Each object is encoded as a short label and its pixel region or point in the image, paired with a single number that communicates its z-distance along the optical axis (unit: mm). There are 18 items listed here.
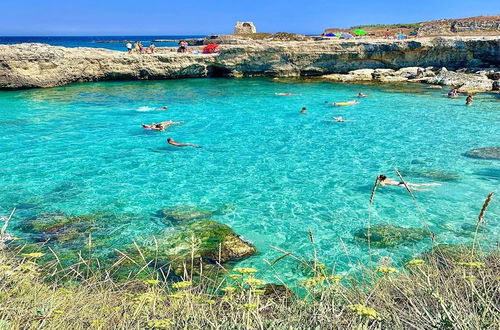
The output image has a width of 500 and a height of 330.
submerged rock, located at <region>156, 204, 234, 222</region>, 7934
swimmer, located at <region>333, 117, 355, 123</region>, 17078
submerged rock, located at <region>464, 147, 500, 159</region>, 11523
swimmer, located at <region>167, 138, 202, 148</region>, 13463
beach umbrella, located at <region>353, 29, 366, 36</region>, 39825
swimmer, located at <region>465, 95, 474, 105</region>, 19453
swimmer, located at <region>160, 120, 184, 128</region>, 15922
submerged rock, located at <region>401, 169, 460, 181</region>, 9903
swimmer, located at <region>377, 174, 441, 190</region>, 9311
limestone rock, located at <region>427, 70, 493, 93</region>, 23562
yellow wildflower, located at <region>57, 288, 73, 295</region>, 3512
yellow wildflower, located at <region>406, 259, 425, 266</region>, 3443
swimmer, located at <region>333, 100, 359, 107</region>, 20303
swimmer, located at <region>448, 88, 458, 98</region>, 21484
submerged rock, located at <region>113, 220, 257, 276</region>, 6188
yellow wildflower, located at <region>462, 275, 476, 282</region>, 3155
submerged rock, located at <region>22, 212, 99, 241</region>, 7055
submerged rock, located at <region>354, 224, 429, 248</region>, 6875
